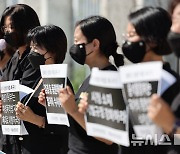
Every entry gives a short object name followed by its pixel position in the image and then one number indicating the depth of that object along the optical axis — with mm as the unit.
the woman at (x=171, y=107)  4002
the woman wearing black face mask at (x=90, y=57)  5278
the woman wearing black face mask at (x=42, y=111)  6244
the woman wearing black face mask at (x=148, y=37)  4713
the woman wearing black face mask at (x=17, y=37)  6805
